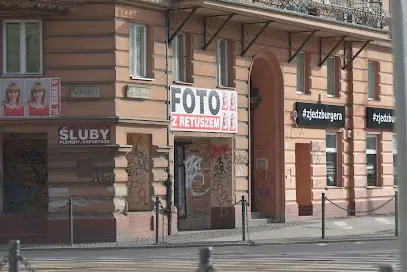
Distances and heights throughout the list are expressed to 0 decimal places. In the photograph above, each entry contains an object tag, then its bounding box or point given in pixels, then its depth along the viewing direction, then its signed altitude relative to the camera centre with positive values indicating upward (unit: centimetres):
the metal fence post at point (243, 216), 2638 -68
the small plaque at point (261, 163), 3359 +85
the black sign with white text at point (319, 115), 3391 +249
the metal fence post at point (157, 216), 2605 -68
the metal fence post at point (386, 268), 968 -74
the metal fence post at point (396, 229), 2817 -110
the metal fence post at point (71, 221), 2539 -75
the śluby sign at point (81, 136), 2666 +139
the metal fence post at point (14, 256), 1276 -81
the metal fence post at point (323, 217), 2731 -74
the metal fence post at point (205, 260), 1133 -77
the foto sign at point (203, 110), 2905 +231
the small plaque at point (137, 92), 2723 +260
